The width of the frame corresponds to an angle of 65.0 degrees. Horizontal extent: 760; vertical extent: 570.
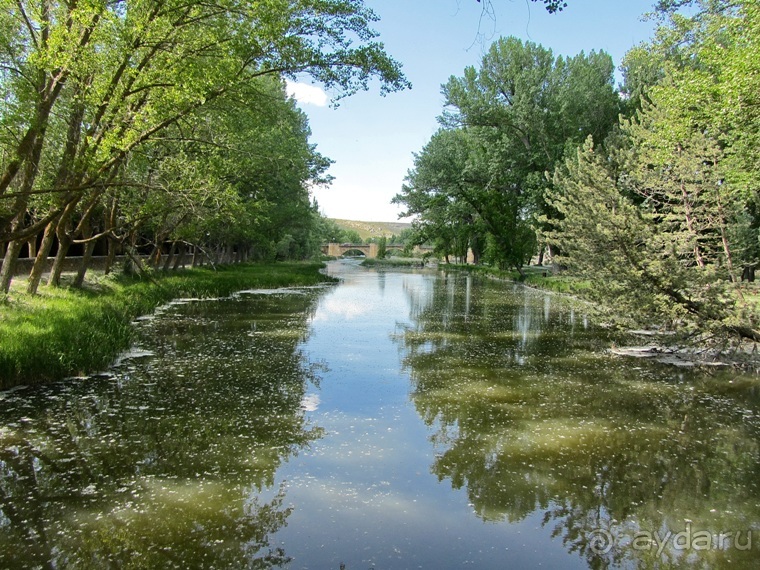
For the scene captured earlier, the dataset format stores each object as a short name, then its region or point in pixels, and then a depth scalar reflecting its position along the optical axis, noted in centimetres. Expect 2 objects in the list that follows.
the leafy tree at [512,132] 3409
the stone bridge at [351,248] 12669
